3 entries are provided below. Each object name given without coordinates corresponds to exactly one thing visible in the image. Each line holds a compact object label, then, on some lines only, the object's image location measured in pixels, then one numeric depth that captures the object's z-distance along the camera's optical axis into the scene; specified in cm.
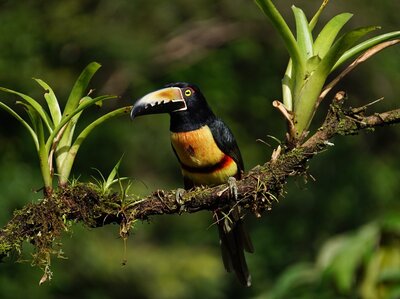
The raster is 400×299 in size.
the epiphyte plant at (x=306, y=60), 629
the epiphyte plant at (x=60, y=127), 636
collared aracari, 800
